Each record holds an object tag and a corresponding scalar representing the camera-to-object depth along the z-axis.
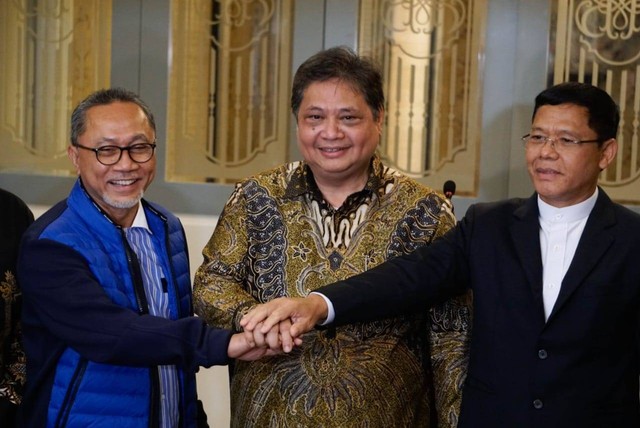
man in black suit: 2.18
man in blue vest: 2.12
